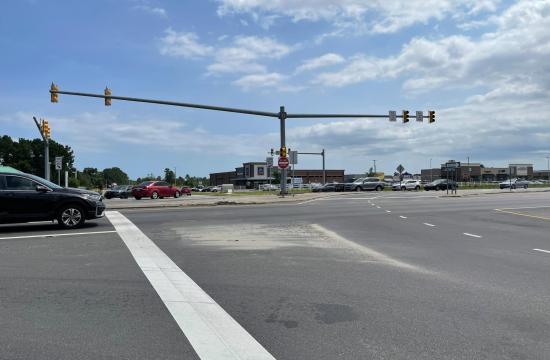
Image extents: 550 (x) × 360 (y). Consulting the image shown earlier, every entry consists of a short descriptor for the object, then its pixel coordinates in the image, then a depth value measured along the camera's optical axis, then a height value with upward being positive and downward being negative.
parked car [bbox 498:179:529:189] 63.70 -0.71
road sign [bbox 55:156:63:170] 34.51 +1.59
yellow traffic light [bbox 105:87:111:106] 29.05 +5.01
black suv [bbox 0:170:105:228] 13.44 -0.42
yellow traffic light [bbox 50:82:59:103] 28.69 +5.27
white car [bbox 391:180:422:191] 65.20 -0.61
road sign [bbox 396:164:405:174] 50.72 +1.18
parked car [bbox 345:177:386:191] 57.53 -0.40
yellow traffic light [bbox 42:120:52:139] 31.41 +3.54
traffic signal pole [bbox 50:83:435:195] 29.03 +4.64
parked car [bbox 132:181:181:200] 40.69 -0.42
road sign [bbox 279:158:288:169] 32.34 +1.25
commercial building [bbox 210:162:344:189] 152.43 +2.43
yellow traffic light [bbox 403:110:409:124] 35.94 +4.56
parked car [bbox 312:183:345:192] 60.52 -0.64
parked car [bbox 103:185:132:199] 49.91 -0.78
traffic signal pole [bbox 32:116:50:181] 31.47 +2.68
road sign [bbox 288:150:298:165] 38.92 +1.95
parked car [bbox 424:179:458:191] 60.90 -0.60
